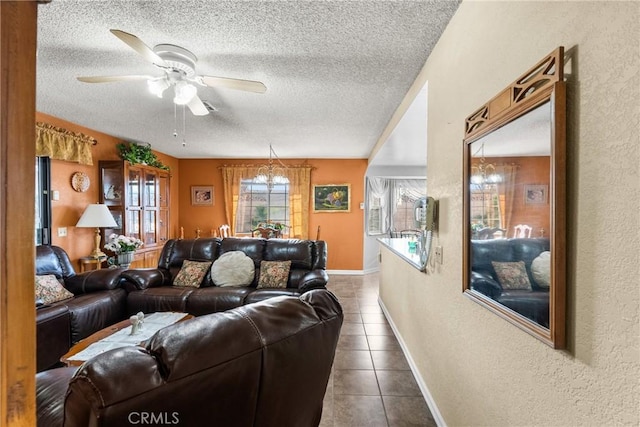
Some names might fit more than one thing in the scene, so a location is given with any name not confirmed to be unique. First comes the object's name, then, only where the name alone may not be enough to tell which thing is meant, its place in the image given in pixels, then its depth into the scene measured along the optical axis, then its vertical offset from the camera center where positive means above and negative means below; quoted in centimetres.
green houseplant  466 +94
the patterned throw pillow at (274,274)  346 -74
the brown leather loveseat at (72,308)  242 -88
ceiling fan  201 +95
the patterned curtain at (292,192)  637 +42
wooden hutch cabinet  445 +15
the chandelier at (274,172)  606 +85
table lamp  376 -9
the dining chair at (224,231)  624 -42
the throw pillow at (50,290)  265 -73
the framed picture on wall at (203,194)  660 +38
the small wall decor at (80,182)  397 +40
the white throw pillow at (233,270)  355 -71
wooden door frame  48 +0
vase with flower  385 -50
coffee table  182 -89
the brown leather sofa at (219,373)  65 -41
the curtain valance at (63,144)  346 +84
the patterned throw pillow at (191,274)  353 -76
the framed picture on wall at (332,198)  638 +29
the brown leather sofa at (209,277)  321 -76
